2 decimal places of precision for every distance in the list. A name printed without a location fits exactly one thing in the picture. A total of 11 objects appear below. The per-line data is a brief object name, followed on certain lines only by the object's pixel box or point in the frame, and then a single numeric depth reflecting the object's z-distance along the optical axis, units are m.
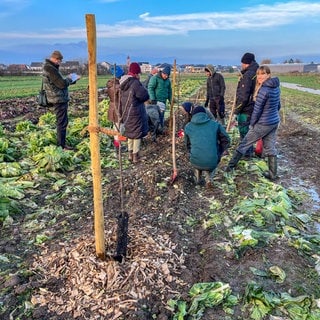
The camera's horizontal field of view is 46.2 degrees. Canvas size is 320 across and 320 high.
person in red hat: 7.38
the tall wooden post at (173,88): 9.09
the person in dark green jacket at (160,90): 9.82
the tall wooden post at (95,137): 3.18
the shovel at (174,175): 6.57
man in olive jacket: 7.90
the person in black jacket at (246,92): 7.95
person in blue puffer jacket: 6.68
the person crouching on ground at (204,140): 6.39
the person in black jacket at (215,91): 9.87
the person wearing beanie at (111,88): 7.63
